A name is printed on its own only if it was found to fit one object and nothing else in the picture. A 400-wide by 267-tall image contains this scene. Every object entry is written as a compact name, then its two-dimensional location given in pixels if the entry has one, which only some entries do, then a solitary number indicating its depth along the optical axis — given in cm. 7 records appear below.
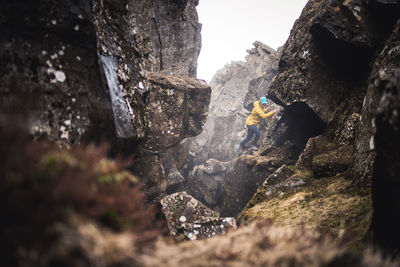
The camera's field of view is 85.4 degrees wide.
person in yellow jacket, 1899
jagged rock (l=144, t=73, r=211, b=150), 1143
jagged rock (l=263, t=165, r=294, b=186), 862
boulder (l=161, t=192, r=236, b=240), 838
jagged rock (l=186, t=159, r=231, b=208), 1956
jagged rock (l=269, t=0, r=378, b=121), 828
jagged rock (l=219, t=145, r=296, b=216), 1233
